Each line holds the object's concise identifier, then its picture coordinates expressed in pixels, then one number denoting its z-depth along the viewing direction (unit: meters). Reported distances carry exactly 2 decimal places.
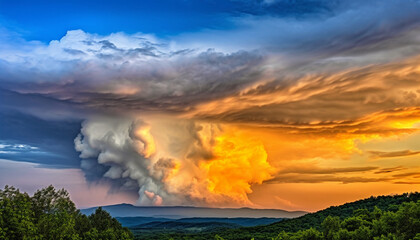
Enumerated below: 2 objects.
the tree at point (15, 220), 67.75
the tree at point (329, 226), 82.89
